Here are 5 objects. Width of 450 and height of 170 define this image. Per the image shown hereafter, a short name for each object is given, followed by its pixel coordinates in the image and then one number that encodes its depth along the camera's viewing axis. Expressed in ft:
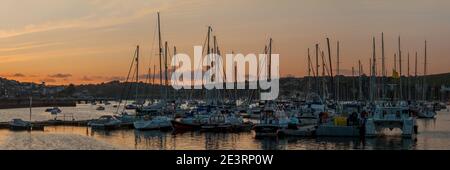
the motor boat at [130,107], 478.80
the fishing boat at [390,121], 160.76
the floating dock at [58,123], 222.15
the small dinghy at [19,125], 204.13
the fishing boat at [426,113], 305.49
